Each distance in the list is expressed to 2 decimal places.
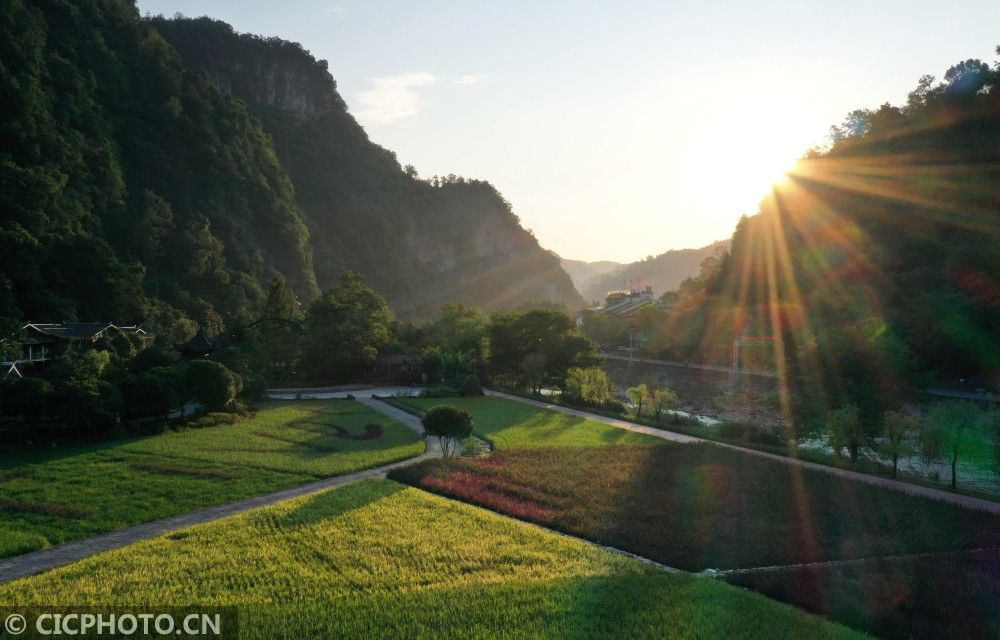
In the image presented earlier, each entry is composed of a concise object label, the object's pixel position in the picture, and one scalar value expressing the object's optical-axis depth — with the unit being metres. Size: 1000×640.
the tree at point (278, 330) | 53.62
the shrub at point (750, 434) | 30.28
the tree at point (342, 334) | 52.41
